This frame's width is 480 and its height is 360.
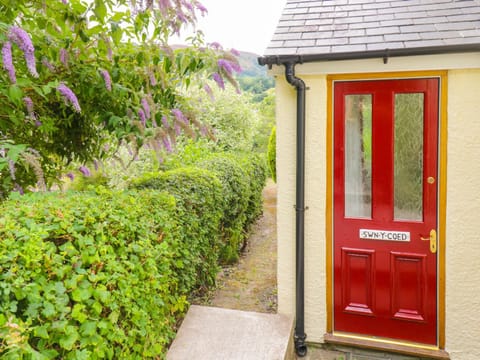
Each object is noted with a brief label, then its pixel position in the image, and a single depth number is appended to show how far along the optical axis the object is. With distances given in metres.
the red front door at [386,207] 4.20
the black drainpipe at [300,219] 4.30
